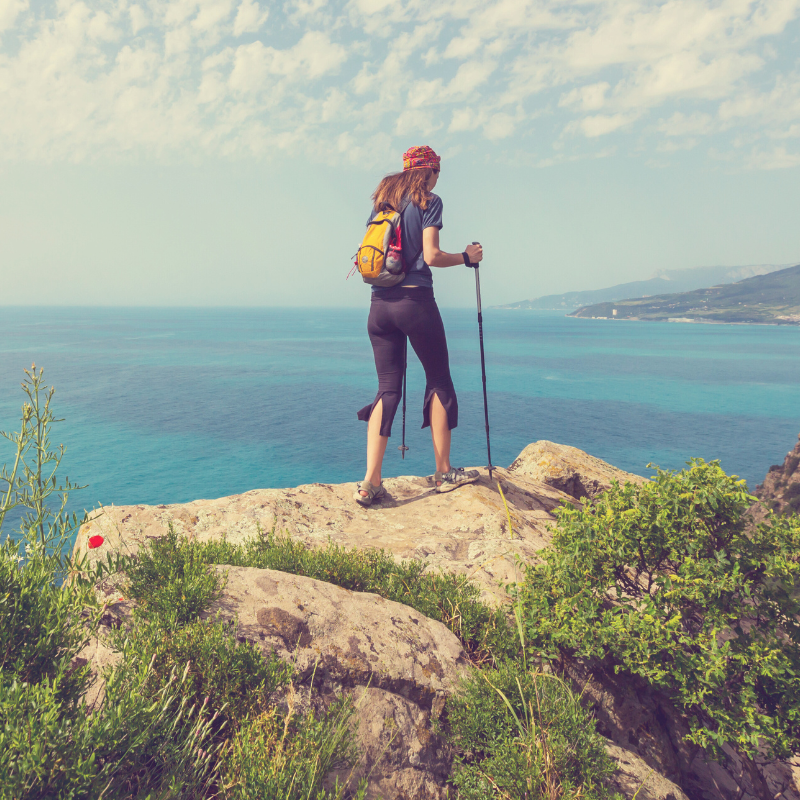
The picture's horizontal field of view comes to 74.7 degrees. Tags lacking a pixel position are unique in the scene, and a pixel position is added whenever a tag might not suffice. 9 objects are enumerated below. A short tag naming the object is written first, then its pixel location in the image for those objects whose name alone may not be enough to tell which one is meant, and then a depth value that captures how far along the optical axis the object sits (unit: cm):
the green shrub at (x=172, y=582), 348
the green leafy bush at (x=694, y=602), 367
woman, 621
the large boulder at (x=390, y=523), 553
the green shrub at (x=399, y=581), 434
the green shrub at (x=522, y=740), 303
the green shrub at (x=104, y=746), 214
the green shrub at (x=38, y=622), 270
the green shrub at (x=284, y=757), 254
